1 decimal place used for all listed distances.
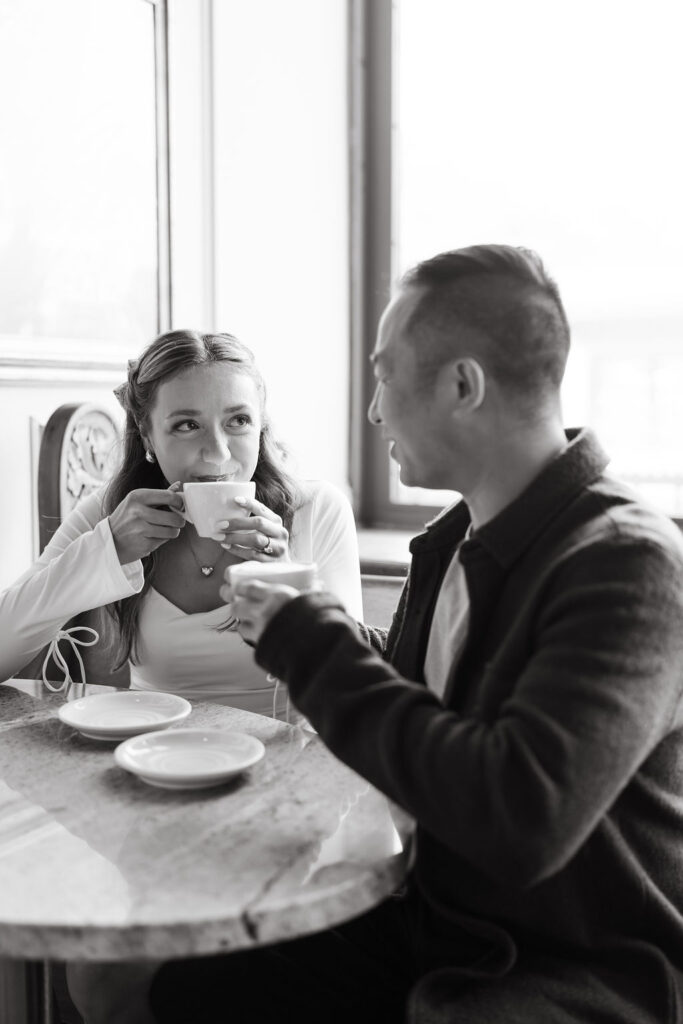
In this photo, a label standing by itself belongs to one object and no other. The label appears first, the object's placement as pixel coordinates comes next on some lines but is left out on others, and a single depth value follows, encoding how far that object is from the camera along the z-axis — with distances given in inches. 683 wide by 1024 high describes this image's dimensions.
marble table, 36.8
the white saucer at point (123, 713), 55.6
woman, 69.8
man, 38.3
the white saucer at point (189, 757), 48.1
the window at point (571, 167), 127.2
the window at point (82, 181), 95.0
